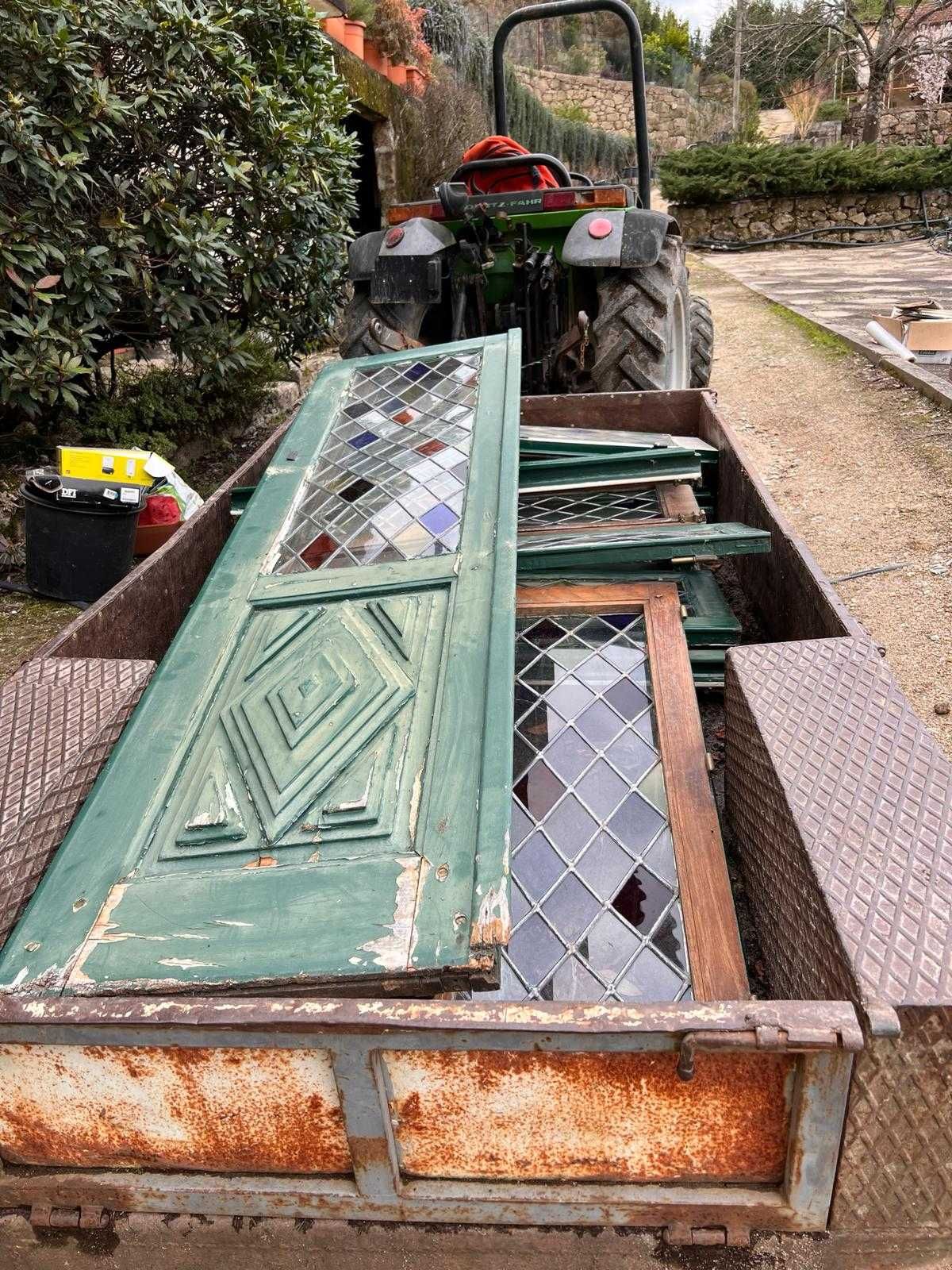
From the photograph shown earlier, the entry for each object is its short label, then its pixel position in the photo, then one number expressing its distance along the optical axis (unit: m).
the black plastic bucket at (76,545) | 3.47
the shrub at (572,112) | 20.91
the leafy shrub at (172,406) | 4.46
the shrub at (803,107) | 23.36
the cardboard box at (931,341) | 6.39
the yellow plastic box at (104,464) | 3.63
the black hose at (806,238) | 16.83
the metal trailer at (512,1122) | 1.04
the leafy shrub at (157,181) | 3.57
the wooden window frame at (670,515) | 3.00
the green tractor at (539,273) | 4.12
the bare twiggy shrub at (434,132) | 9.91
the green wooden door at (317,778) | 1.28
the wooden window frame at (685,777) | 1.57
